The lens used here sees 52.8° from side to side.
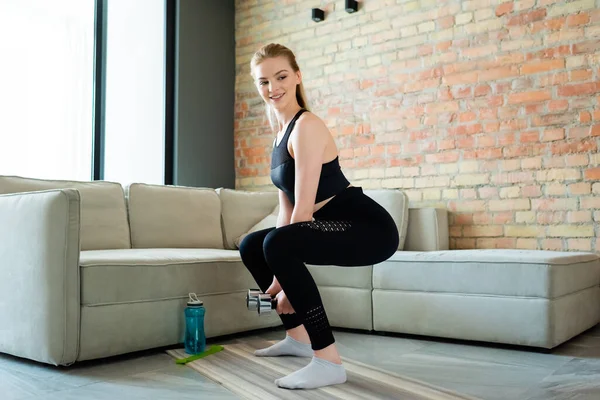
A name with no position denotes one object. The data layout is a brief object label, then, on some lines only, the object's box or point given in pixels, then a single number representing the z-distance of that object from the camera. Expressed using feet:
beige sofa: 7.18
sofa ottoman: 8.37
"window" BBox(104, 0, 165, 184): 14.84
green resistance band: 7.63
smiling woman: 6.42
